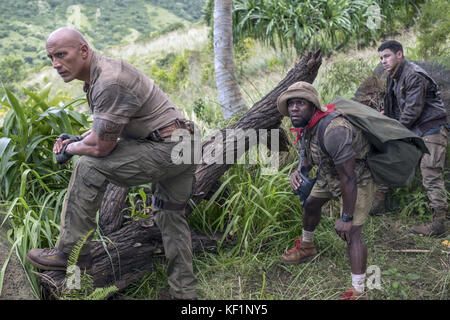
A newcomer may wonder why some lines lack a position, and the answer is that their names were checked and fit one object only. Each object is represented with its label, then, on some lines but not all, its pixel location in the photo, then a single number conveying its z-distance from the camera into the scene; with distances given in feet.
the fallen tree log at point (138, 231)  10.05
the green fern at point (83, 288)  8.81
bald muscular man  8.32
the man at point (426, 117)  13.50
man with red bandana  9.24
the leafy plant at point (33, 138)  12.10
